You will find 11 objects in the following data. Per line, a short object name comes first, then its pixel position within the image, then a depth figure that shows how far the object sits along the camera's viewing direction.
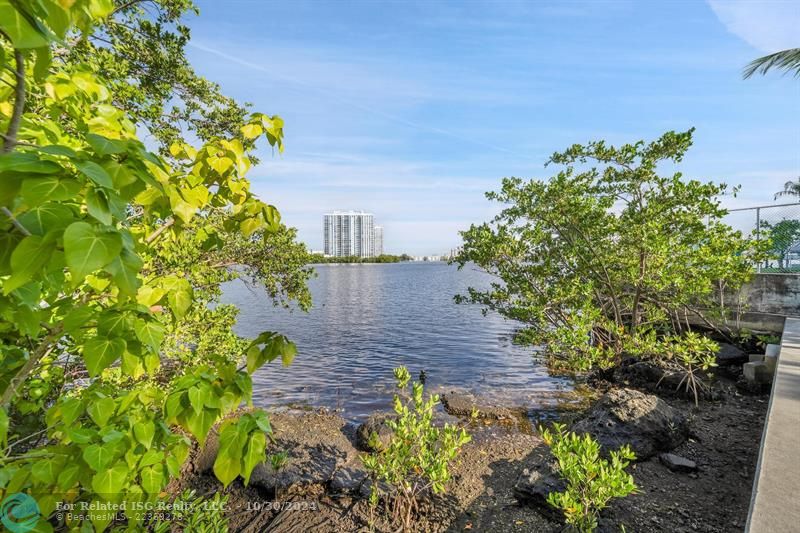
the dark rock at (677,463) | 6.20
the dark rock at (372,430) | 8.09
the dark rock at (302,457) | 6.17
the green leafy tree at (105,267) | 1.10
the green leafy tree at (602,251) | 9.25
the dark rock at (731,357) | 11.86
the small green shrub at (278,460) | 6.17
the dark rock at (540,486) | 5.23
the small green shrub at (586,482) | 4.02
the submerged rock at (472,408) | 10.50
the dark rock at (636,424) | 6.57
